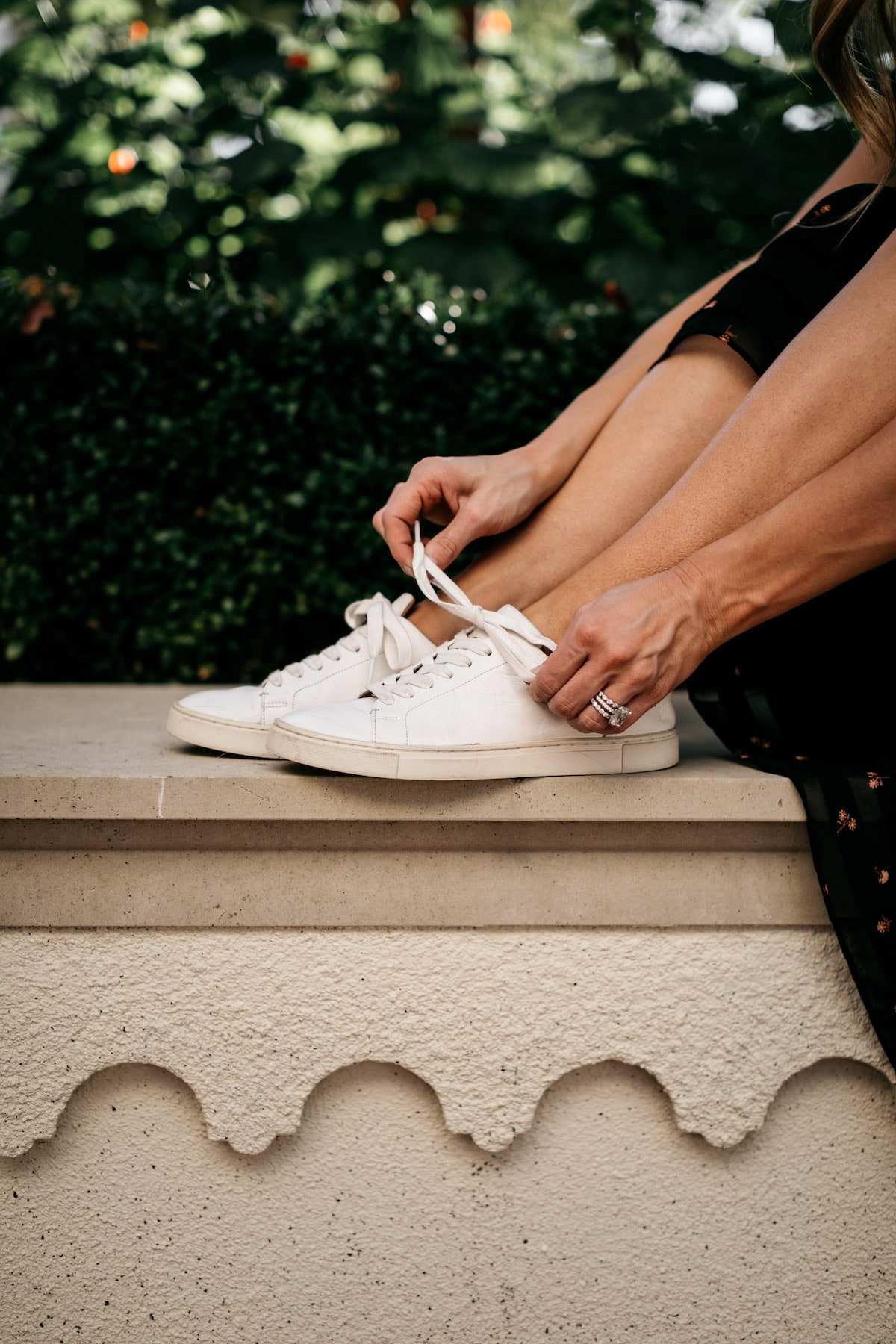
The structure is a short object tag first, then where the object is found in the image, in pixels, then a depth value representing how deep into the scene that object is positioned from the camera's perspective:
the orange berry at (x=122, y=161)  2.99
